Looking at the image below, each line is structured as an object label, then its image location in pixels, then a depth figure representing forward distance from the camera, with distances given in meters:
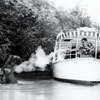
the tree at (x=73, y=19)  36.23
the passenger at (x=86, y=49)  22.90
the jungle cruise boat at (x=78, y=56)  21.67
